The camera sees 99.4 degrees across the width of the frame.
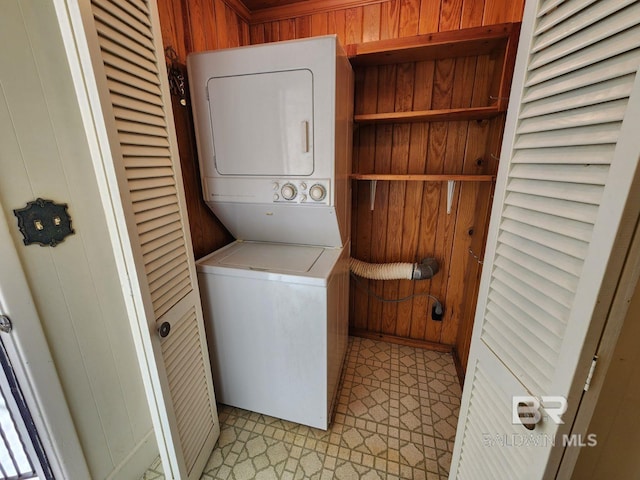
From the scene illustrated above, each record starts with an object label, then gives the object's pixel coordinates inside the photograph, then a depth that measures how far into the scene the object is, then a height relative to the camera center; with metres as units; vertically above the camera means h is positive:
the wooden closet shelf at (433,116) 1.61 +0.28
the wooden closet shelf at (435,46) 1.49 +0.66
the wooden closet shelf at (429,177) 1.67 -0.10
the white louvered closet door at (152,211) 0.87 -0.17
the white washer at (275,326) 1.40 -0.86
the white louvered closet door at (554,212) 0.52 -0.12
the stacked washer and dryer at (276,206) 1.33 -0.23
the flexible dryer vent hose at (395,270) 2.07 -0.82
